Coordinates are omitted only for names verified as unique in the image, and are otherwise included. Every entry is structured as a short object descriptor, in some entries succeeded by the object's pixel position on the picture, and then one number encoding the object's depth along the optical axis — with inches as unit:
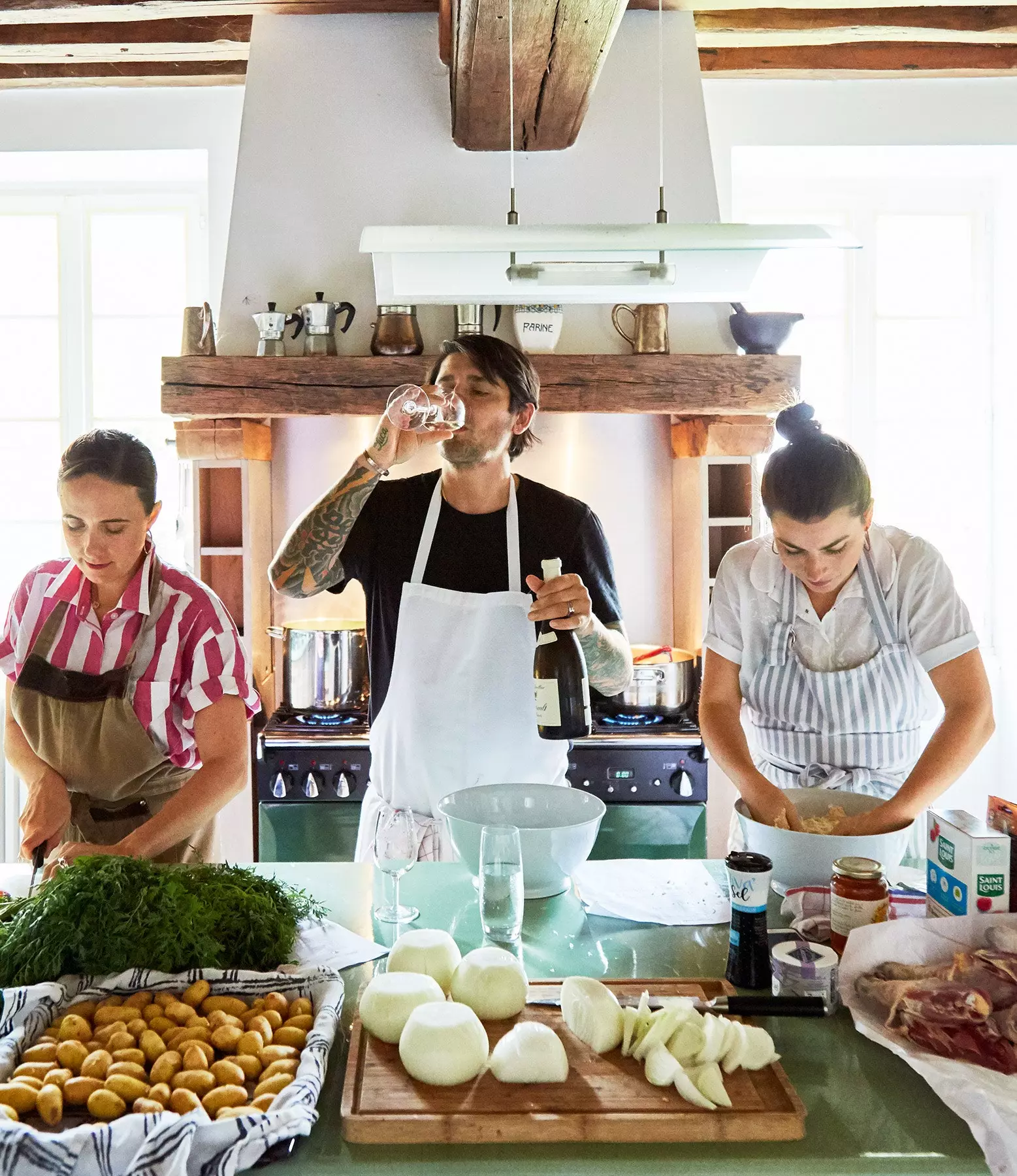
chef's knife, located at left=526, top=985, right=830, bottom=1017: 50.5
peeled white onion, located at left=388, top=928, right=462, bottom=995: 53.5
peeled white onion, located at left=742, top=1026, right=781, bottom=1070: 46.2
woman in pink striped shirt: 74.7
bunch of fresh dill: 52.1
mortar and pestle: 140.0
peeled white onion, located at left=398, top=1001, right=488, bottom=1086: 45.1
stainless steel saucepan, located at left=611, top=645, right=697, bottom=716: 136.4
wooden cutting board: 42.8
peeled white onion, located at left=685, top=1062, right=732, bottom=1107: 43.9
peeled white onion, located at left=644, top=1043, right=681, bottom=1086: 45.1
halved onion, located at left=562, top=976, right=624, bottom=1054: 47.9
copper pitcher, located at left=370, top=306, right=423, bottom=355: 139.3
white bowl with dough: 64.5
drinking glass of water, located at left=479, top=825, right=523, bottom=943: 57.9
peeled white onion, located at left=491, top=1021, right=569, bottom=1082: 45.3
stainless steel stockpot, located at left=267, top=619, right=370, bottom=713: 137.0
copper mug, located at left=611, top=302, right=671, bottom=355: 140.9
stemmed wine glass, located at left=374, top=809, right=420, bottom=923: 88.1
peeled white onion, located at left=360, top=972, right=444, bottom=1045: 48.8
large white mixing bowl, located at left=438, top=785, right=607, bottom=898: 66.3
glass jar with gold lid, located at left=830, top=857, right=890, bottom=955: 56.0
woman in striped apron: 77.1
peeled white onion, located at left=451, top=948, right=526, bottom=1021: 51.1
